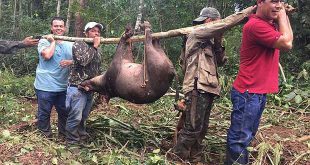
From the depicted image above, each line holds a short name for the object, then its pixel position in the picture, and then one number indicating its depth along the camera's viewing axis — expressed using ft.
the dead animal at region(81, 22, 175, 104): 9.90
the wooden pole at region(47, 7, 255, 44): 9.57
